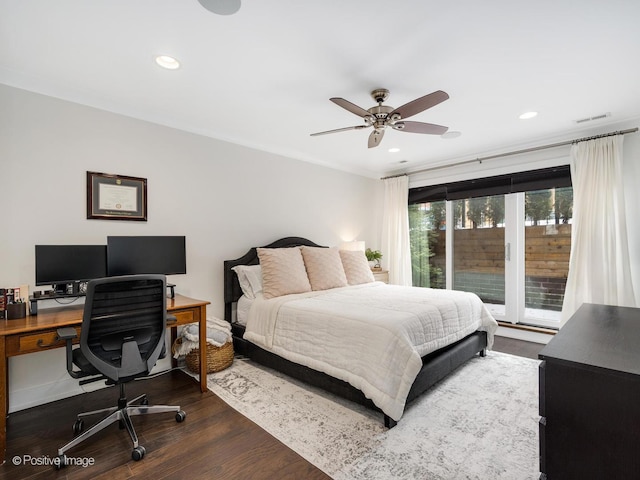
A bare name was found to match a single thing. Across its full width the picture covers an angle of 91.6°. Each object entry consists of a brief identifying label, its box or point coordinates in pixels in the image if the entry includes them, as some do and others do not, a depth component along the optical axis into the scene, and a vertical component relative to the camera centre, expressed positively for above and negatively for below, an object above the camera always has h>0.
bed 2.09 -0.82
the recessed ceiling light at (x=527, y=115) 3.12 +1.28
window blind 3.88 +0.78
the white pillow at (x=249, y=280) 3.41 -0.44
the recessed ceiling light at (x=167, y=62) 2.15 +1.26
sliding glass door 4.00 -0.13
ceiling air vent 3.17 +1.28
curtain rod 3.30 +1.15
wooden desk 1.78 -0.57
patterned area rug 1.74 -1.26
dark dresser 0.92 -0.54
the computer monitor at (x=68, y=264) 2.29 -0.18
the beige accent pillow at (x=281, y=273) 3.33 -0.36
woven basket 2.95 -1.13
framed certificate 2.73 +0.40
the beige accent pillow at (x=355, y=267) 4.13 -0.36
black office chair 1.85 -0.61
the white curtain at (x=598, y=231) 3.26 +0.10
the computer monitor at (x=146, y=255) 2.56 -0.13
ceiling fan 2.26 +1.01
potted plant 5.11 -0.27
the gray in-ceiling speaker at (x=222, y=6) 1.63 +1.25
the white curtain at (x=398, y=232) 5.21 +0.15
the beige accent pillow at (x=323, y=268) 3.69 -0.34
